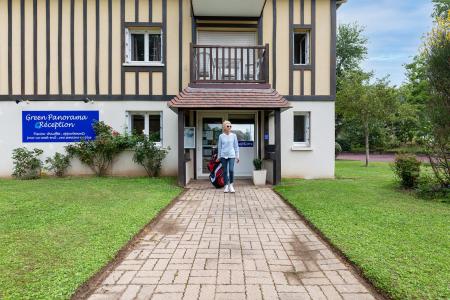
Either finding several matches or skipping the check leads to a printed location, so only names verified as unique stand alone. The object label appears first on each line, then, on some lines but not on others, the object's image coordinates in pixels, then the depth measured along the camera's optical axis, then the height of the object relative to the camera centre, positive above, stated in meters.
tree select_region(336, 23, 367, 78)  38.59 +10.83
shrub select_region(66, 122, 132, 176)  11.15 -0.10
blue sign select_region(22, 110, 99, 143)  11.41 +0.64
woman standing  8.95 -0.20
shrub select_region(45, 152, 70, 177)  11.30 -0.61
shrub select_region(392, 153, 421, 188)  8.82 -0.67
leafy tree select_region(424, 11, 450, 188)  7.74 +1.07
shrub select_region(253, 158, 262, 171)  10.12 -0.58
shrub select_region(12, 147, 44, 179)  11.15 -0.60
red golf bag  9.58 -0.84
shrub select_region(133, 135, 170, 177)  11.20 -0.31
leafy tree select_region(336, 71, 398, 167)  16.72 +2.19
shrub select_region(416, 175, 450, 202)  7.78 -1.07
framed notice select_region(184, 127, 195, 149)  10.42 +0.22
